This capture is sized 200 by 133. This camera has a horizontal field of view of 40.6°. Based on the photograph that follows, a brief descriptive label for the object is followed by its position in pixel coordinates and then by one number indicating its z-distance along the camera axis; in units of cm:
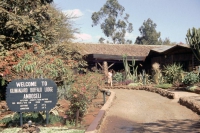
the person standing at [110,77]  2154
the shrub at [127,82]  2124
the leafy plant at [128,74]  2222
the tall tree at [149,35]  6500
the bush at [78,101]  764
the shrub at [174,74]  1850
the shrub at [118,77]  2258
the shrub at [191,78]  1554
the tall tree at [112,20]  5675
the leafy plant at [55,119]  806
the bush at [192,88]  1453
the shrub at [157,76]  2079
